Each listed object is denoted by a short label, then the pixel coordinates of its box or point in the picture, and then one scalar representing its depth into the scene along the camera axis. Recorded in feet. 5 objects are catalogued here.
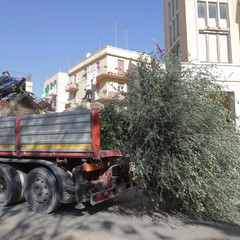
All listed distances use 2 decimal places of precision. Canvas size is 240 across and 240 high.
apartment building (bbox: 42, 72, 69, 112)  148.68
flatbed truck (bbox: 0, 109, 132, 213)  15.09
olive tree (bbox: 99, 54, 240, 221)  14.63
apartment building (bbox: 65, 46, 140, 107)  106.57
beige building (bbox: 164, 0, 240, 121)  59.91
